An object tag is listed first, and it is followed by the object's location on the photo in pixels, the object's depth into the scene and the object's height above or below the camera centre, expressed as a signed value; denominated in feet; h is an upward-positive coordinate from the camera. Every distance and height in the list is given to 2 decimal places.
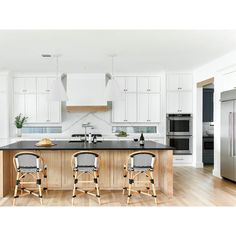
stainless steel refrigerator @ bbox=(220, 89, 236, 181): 20.57 -1.20
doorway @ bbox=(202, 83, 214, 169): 31.09 +0.76
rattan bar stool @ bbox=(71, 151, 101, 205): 15.58 -2.32
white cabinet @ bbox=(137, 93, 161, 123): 28.68 +0.89
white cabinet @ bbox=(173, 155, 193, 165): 28.14 -3.97
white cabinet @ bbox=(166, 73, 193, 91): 28.19 +3.31
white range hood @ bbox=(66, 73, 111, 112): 27.78 +2.33
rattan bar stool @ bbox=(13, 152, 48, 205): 15.51 -2.36
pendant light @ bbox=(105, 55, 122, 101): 19.49 +1.65
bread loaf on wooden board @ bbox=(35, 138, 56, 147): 17.80 -1.53
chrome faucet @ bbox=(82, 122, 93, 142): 28.59 -0.74
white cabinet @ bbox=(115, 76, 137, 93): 28.78 +3.27
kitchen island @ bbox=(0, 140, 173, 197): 18.08 -2.97
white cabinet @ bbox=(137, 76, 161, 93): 28.81 +3.18
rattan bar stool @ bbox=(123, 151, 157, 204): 15.46 -2.29
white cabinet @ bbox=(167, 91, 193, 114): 28.19 +1.44
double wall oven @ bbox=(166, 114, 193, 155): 27.86 -1.35
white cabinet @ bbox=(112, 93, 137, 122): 28.68 +0.79
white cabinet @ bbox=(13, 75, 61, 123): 28.48 +1.53
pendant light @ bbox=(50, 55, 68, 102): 19.29 +1.62
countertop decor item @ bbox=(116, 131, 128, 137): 26.76 -1.49
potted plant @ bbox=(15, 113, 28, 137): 27.55 -0.43
